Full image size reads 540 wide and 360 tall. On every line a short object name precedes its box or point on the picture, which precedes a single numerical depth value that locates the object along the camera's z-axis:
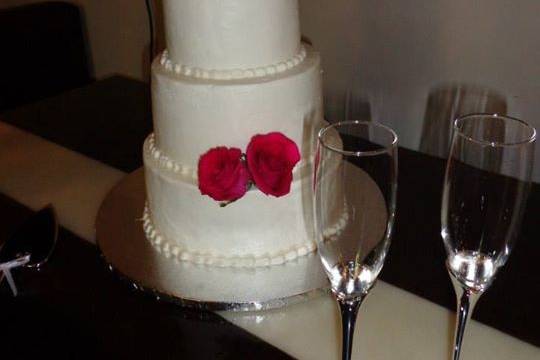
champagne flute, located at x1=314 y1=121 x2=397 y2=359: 0.57
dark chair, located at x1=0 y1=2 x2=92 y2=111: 1.93
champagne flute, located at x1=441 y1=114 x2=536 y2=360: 0.61
